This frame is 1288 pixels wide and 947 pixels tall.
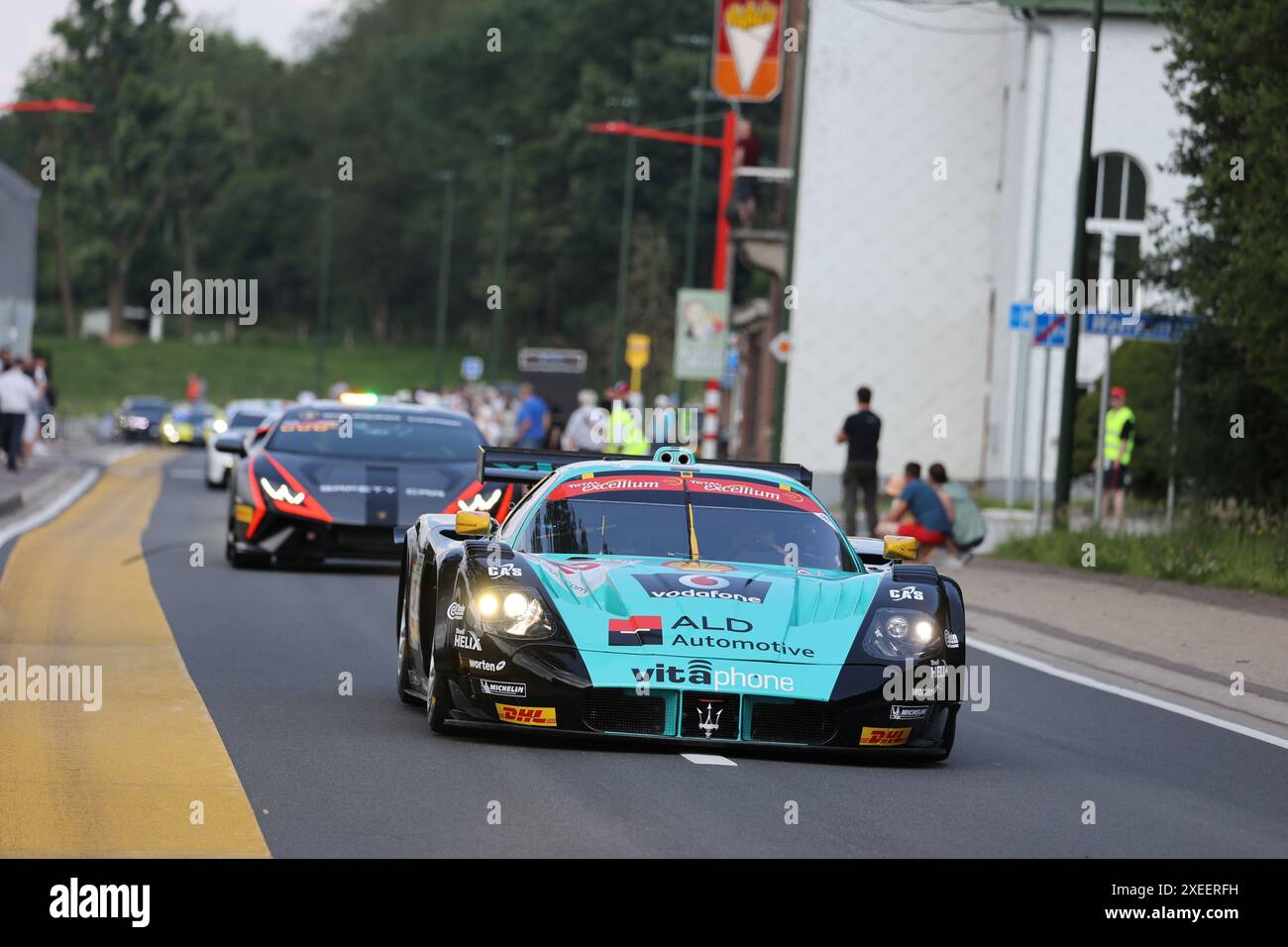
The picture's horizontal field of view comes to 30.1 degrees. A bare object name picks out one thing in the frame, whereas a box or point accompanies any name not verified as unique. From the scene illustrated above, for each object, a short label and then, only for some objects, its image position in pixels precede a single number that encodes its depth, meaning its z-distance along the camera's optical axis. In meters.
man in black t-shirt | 28.27
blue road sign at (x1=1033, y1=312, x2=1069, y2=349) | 26.83
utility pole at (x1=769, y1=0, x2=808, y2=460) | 33.28
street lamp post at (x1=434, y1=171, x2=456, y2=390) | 74.69
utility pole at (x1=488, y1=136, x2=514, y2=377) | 67.06
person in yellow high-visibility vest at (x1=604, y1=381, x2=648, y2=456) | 29.92
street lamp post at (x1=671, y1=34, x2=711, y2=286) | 51.19
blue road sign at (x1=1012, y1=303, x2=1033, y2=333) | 28.67
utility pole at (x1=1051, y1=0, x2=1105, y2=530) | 26.33
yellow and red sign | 48.62
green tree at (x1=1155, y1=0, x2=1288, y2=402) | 21.22
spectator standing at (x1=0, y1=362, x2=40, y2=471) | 33.34
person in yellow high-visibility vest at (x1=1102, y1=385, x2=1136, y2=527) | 31.61
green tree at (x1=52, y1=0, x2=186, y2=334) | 111.81
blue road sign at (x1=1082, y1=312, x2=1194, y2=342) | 24.84
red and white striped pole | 39.09
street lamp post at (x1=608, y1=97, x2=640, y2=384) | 55.28
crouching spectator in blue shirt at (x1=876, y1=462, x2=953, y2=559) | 23.11
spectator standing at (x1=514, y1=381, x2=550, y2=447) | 36.25
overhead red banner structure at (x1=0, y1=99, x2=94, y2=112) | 33.38
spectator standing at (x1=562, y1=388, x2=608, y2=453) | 34.50
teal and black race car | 9.50
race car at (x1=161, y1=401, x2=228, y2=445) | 66.38
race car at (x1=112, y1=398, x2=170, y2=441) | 69.95
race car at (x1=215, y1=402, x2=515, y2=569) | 19.53
